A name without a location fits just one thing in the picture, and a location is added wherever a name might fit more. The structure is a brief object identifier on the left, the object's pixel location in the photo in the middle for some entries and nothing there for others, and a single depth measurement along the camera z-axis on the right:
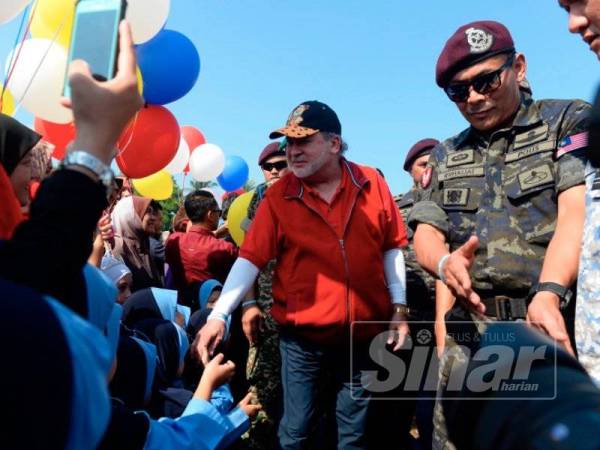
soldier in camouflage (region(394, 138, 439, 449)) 2.80
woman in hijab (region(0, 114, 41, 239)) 1.55
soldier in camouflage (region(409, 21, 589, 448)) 1.66
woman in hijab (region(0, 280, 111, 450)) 0.53
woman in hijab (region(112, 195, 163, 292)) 3.77
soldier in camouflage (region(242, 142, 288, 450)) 2.94
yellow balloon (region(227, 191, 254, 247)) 4.18
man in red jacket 2.23
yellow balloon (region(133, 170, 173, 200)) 6.40
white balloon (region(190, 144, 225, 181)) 7.76
